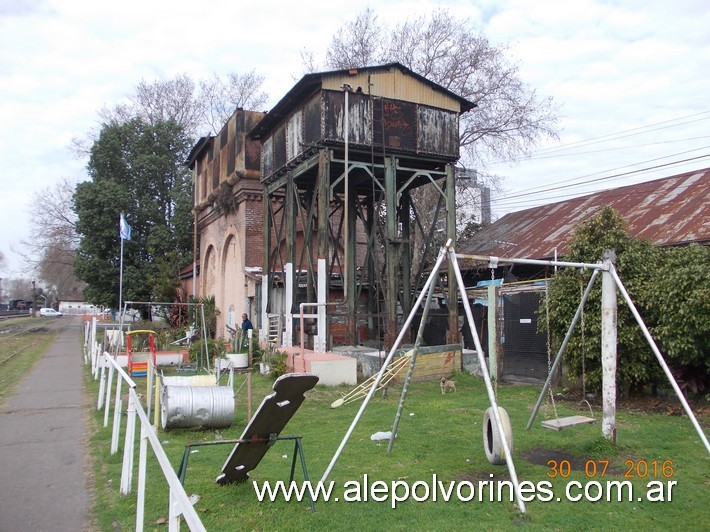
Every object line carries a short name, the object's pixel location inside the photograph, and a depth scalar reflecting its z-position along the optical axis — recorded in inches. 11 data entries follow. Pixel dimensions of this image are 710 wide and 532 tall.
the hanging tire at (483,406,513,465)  242.0
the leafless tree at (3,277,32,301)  6072.8
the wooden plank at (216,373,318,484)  207.0
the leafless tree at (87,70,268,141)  1771.7
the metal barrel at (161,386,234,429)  343.9
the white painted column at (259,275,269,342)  785.6
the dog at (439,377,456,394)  511.5
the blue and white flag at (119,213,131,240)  984.7
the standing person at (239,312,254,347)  745.2
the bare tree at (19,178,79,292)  1752.0
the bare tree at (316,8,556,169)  1066.7
